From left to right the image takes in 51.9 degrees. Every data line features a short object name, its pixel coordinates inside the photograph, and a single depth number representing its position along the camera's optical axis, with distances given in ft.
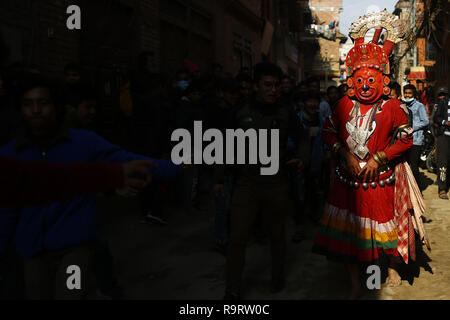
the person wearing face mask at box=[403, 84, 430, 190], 26.50
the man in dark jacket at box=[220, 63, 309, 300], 13.48
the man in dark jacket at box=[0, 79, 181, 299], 8.63
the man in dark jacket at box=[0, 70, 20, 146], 11.65
